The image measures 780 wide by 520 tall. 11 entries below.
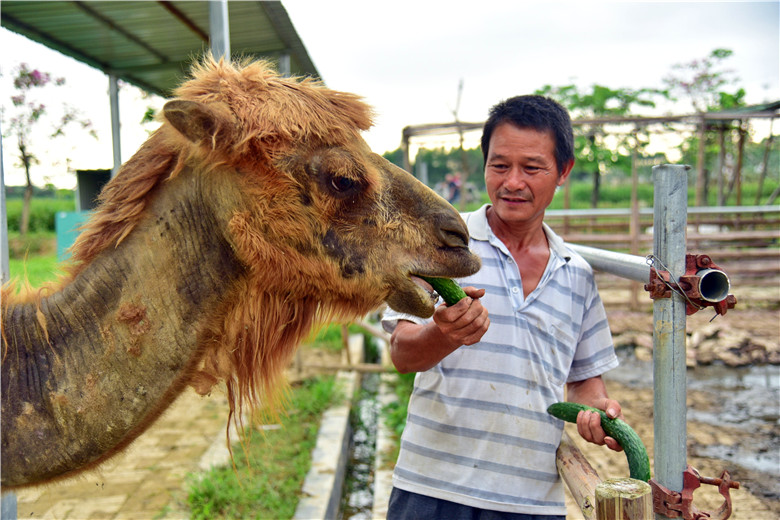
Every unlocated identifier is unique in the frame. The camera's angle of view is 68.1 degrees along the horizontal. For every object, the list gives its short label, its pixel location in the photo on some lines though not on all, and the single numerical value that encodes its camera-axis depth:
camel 1.58
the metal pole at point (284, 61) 6.64
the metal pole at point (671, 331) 1.64
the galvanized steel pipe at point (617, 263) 1.84
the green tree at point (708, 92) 16.66
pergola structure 7.64
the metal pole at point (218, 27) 4.15
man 2.09
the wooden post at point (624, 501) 1.27
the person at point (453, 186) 15.10
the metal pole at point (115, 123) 6.95
